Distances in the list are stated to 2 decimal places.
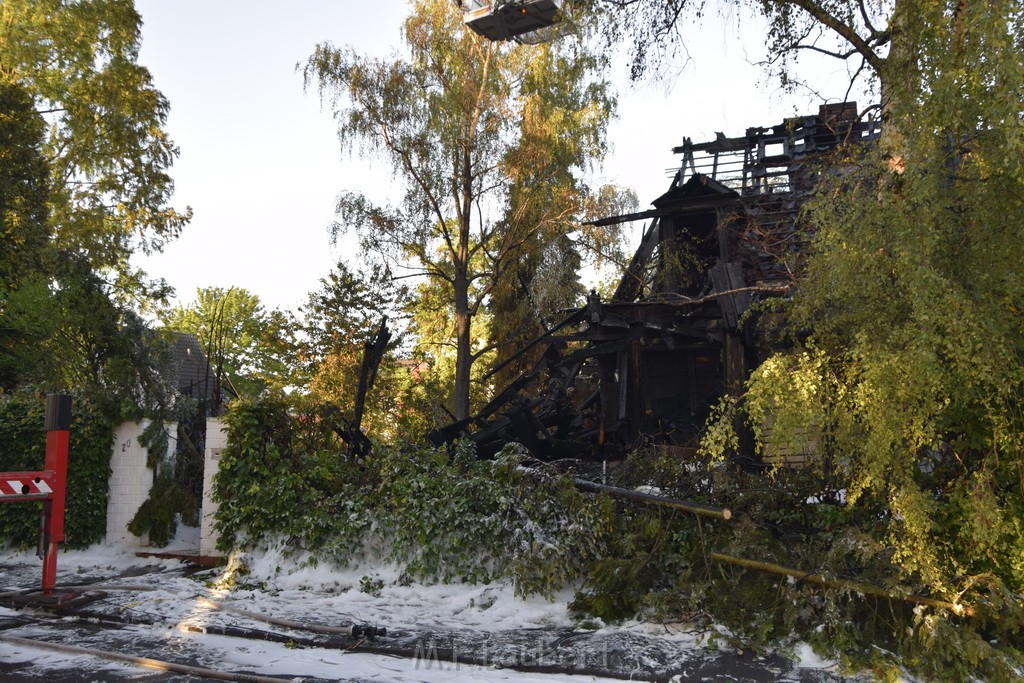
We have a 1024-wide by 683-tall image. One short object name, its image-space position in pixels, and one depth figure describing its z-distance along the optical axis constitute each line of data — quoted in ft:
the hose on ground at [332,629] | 23.76
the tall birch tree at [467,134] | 76.59
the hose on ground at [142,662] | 19.84
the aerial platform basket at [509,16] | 48.11
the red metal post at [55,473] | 28.27
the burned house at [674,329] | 45.91
